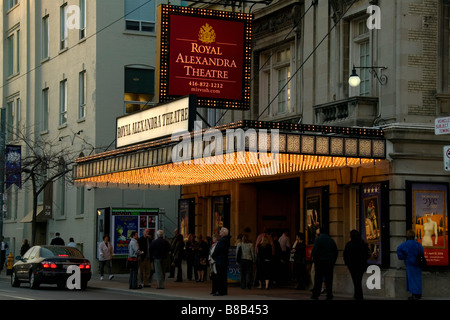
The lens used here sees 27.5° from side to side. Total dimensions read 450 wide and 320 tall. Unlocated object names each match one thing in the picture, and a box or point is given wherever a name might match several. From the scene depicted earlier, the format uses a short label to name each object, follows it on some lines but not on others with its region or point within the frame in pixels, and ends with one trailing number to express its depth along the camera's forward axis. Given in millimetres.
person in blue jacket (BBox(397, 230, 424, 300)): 22156
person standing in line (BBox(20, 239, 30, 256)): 40531
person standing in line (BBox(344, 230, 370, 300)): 21891
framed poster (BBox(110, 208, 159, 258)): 36562
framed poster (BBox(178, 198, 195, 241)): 36125
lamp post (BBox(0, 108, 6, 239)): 41031
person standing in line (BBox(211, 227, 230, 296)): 24500
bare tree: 39062
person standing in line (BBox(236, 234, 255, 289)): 27750
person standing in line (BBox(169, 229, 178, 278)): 33031
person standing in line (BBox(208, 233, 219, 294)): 24773
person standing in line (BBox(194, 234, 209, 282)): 31969
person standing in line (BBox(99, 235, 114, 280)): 33156
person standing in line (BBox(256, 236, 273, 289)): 27656
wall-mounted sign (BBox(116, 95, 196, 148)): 26016
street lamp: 24547
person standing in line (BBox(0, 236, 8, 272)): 44400
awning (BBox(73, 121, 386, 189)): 22703
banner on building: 40625
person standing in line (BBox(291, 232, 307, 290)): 26844
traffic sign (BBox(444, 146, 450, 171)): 18814
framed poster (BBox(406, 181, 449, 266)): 24109
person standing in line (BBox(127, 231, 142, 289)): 28109
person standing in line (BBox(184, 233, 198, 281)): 33000
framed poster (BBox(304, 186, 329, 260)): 27016
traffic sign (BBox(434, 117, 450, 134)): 19547
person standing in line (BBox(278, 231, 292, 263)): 28641
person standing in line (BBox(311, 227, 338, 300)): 22344
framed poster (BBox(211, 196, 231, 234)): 33219
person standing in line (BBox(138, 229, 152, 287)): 28891
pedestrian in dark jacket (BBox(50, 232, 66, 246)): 38000
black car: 27797
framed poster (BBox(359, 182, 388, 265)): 24578
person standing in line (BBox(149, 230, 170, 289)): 27875
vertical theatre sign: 27688
